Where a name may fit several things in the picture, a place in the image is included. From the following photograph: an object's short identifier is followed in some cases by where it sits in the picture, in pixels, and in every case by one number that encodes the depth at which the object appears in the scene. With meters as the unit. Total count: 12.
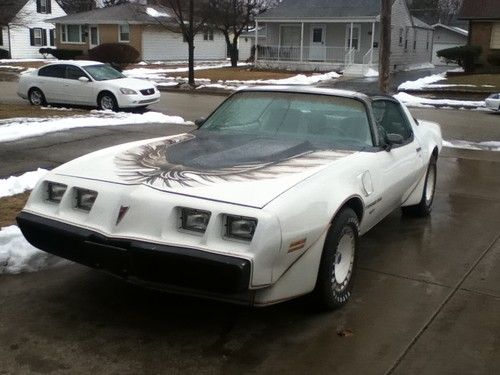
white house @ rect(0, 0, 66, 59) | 50.38
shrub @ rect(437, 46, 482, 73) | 33.28
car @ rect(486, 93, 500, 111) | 18.99
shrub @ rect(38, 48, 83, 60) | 45.03
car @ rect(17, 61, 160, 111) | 17.19
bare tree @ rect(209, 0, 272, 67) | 40.53
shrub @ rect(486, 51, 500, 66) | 33.02
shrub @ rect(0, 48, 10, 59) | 49.31
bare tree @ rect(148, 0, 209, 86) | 28.27
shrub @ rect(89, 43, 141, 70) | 41.41
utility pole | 15.48
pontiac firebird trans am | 3.47
